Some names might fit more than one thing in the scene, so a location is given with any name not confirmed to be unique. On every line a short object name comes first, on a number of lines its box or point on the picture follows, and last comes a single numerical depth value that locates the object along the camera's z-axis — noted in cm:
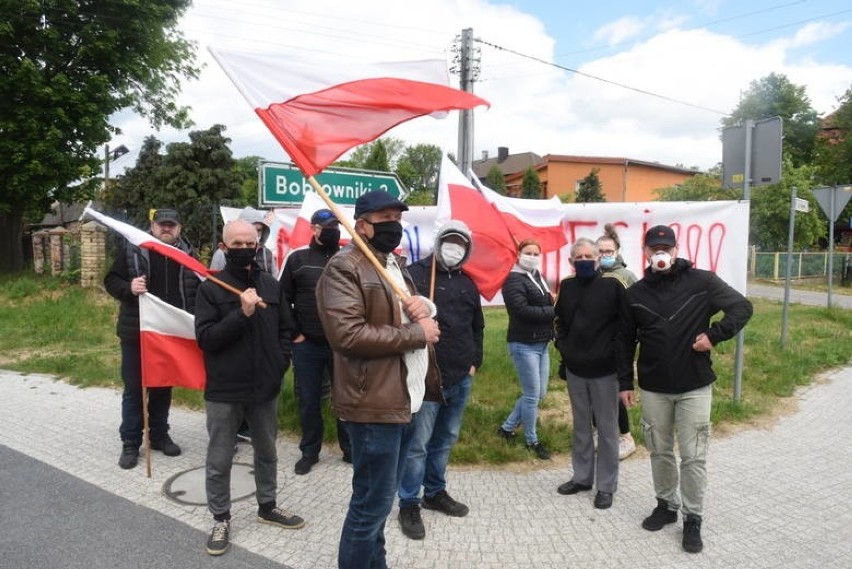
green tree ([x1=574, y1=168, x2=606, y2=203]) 4619
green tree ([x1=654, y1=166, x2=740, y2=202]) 3162
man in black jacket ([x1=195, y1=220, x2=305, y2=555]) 355
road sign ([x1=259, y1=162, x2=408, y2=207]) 631
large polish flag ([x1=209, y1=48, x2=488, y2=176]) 325
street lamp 2958
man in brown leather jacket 265
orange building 5450
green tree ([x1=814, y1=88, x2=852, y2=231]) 4041
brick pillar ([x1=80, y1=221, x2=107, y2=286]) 1472
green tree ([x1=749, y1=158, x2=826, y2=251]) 2889
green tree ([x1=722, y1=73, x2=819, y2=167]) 4603
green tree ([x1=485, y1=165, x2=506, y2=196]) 5268
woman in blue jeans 492
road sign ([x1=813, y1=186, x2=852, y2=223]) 1099
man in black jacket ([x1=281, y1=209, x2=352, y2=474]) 474
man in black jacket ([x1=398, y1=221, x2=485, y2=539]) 381
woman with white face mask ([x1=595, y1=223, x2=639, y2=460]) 504
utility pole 1590
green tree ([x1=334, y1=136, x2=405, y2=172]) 5264
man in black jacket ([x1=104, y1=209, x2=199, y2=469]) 481
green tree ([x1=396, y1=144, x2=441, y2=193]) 7931
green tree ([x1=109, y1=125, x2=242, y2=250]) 2103
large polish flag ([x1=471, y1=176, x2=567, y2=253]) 546
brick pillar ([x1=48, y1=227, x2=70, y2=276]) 1731
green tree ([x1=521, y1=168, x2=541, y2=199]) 4884
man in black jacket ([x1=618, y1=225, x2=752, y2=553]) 369
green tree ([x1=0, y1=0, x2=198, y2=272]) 1639
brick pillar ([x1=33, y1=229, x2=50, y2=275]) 1929
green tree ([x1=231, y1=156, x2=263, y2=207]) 2211
